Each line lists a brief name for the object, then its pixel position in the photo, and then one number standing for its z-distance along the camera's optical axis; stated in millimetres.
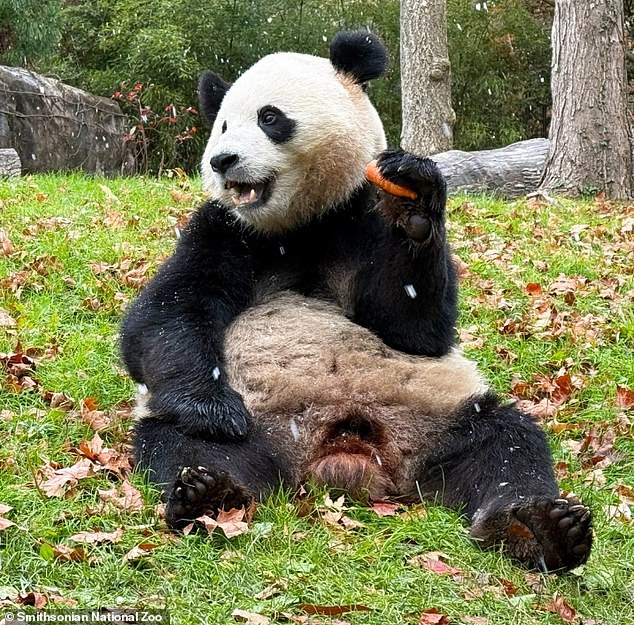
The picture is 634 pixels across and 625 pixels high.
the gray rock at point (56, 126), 26062
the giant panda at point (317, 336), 8305
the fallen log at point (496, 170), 22625
